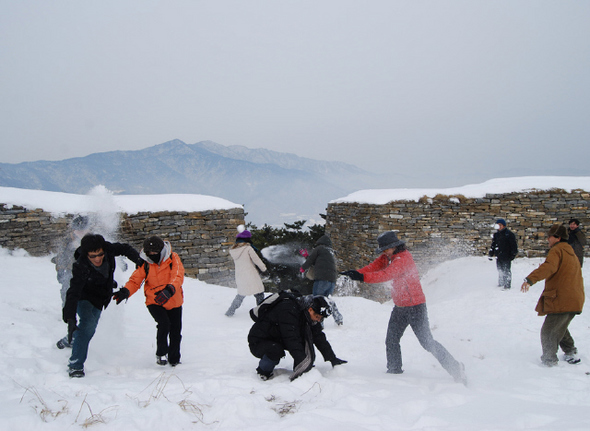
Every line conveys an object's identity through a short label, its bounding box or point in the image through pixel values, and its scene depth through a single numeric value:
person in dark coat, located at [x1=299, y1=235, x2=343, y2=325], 6.33
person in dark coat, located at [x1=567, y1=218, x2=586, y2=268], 6.70
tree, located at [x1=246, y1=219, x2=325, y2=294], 15.02
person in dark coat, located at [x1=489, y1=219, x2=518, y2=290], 7.45
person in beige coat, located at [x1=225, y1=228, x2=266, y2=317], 6.30
